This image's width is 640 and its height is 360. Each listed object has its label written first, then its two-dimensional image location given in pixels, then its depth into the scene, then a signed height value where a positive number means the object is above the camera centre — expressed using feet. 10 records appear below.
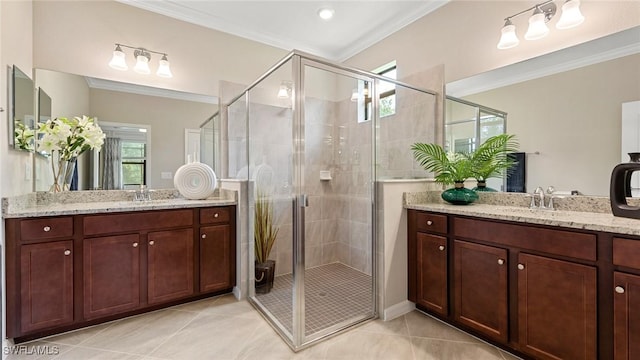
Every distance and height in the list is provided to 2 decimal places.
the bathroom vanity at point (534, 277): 4.22 -1.86
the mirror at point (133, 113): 7.35 +1.99
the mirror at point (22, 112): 6.04 +1.57
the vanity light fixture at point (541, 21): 5.82 +3.55
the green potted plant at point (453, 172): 7.20 +0.18
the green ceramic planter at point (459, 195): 7.15 -0.43
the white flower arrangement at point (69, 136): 6.77 +1.10
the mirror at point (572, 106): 5.56 +1.66
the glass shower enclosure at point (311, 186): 6.23 -0.21
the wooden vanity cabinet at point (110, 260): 5.79 -1.99
